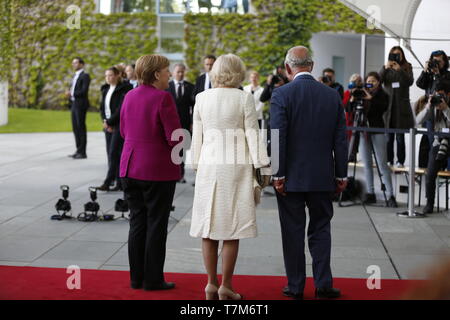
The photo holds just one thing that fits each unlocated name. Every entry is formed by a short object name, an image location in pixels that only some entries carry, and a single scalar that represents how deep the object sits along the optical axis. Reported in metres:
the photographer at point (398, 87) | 9.16
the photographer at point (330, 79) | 11.08
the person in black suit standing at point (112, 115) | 9.60
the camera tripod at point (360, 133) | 9.23
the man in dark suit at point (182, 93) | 10.54
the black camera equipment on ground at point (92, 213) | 7.81
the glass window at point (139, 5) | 25.27
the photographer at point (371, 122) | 9.19
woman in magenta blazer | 4.99
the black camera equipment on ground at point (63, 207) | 7.84
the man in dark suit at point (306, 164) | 4.86
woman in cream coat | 4.70
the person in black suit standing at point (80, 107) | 14.03
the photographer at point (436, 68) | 8.30
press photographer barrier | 8.33
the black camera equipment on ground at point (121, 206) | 7.75
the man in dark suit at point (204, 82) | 10.19
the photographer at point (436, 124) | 8.18
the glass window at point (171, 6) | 25.09
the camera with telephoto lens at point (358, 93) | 9.30
